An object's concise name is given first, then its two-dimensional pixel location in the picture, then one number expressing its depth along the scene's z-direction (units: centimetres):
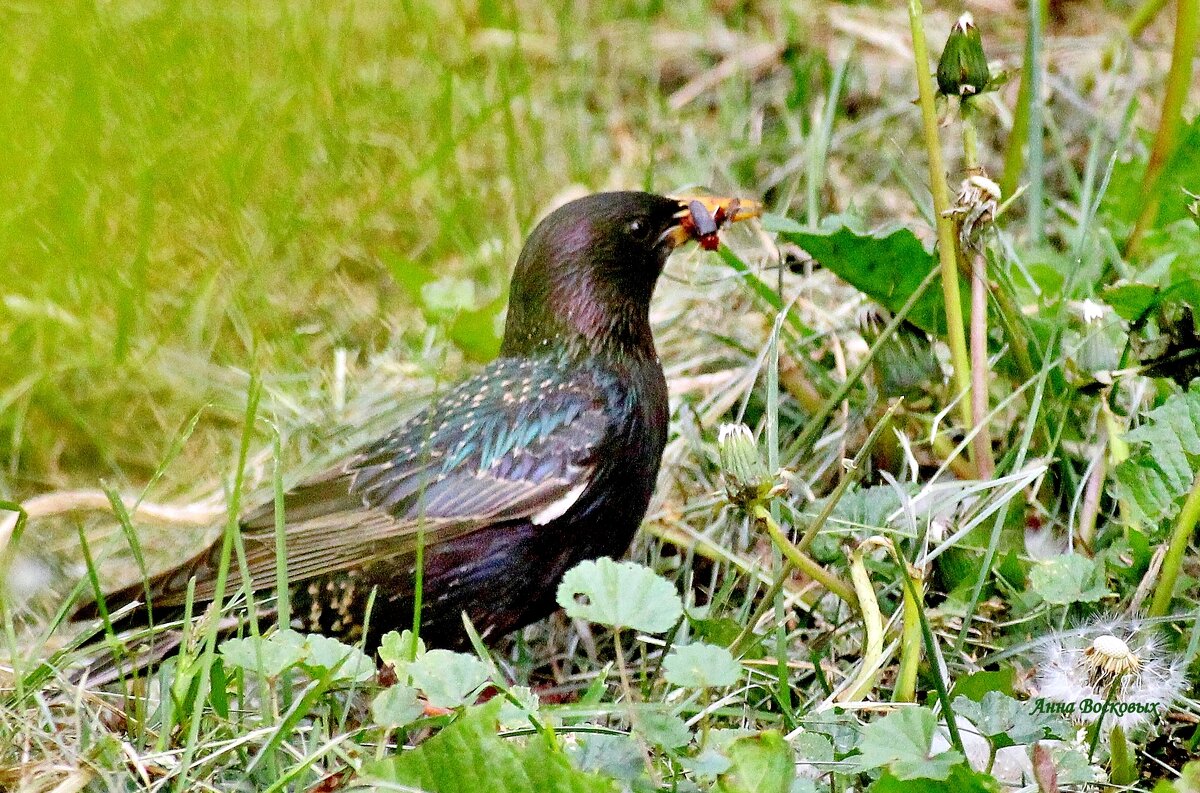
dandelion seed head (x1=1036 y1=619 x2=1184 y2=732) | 450
